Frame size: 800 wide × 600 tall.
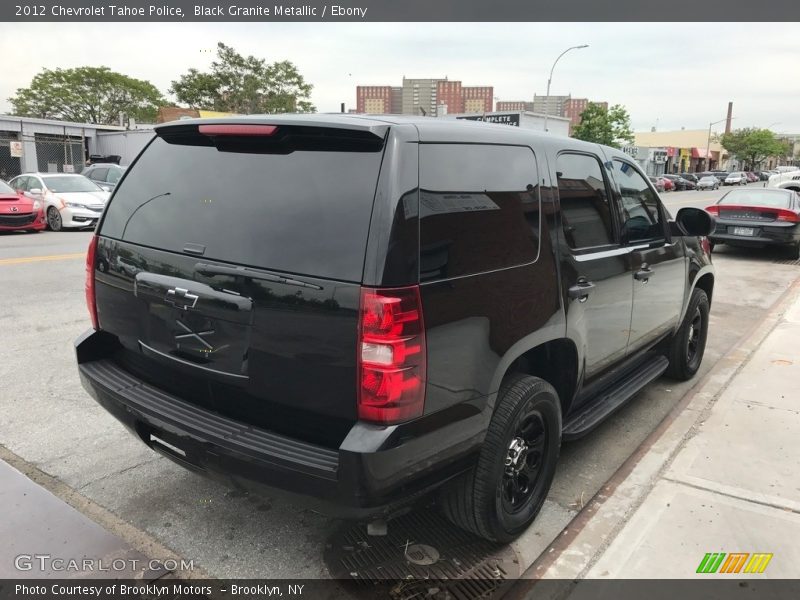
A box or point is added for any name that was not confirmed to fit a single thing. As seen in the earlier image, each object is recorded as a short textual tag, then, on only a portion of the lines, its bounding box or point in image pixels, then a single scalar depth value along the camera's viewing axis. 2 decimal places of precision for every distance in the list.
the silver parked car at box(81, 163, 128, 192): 19.52
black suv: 2.18
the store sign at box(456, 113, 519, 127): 44.91
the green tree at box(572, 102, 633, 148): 47.97
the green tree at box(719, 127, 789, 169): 101.25
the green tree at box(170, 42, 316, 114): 54.12
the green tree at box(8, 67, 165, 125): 59.69
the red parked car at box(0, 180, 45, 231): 14.57
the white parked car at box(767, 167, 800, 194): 25.25
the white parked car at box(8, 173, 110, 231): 15.65
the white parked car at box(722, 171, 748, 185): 66.88
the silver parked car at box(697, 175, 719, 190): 57.06
